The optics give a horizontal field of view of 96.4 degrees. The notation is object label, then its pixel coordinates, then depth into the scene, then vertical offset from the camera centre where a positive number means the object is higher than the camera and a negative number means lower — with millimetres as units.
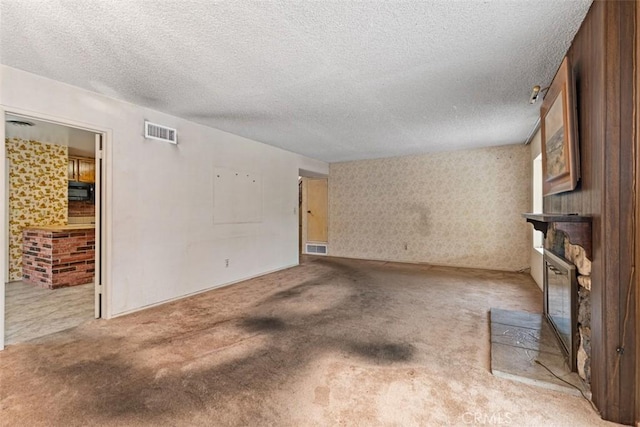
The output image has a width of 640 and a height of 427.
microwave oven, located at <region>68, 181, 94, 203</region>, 5621 +474
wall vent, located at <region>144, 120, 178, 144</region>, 3471 +1042
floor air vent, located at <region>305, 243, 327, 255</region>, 7738 -935
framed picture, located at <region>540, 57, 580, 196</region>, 1941 +615
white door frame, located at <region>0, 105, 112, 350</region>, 3096 -56
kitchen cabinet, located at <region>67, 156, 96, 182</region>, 5668 +937
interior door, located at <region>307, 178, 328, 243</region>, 7750 +129
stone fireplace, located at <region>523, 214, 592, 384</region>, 1761 -521
